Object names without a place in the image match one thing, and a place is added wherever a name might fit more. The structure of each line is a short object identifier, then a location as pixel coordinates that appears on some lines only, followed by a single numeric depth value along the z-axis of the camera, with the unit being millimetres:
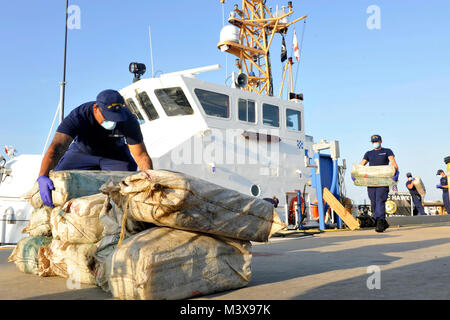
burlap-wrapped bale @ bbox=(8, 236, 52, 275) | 3240
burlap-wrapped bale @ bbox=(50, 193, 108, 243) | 2826
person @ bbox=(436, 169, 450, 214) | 12000
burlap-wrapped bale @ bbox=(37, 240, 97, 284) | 2734
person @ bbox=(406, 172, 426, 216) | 12312
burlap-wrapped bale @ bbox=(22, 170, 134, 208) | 3014
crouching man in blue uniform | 3105
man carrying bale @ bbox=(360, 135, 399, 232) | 6711
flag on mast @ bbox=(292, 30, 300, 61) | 12795
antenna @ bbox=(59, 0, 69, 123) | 8455
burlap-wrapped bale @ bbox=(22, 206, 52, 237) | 3447
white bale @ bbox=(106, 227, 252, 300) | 2021
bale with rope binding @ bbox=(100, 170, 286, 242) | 2098
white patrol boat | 6750
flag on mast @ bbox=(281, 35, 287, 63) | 12812
